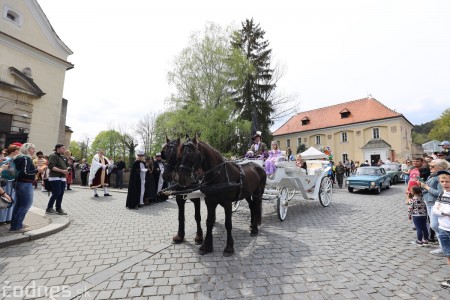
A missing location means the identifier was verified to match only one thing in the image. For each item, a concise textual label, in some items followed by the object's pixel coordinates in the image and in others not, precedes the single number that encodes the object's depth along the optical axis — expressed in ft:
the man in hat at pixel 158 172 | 31.39
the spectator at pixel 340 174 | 54.67
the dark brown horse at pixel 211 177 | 11.90
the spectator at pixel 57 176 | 20.61
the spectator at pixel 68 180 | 39.15
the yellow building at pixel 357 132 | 104.06
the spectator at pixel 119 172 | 45.37
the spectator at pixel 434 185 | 12.89
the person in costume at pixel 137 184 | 26.20
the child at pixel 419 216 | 15.17
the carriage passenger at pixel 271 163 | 21.68
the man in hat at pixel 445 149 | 19.20
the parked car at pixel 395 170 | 60.18
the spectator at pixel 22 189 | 14.98
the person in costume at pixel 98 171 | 32.07
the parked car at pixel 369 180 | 41.11
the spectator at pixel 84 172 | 48.32
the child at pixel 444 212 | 10.26
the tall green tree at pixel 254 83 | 73.23
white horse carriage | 20.63
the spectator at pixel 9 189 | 15.93
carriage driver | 22.77
